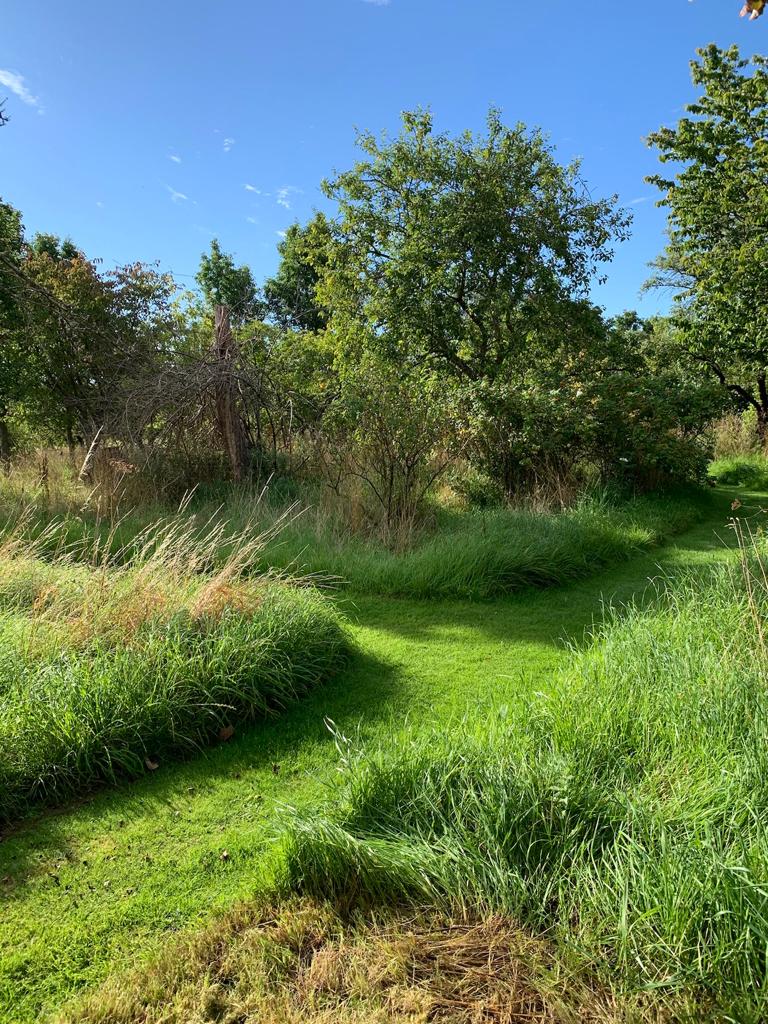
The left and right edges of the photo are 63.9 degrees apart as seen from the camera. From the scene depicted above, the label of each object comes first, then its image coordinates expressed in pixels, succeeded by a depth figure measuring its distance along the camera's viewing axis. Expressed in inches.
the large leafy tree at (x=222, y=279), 1042.1
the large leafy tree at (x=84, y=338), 442.6
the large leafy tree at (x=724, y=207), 554.6
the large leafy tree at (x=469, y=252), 440.1
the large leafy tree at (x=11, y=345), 490.3
